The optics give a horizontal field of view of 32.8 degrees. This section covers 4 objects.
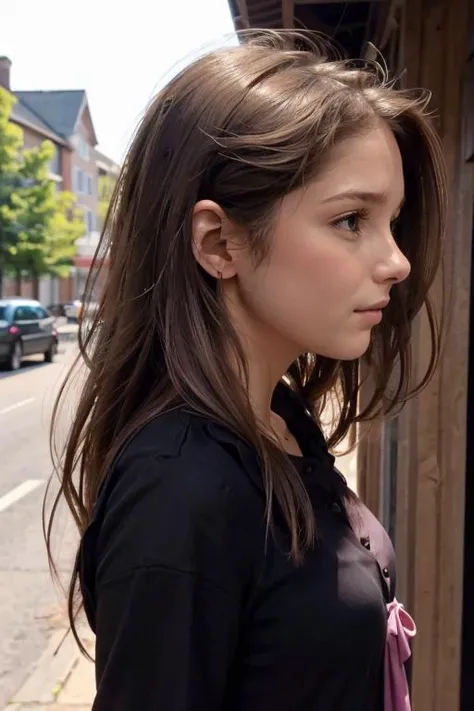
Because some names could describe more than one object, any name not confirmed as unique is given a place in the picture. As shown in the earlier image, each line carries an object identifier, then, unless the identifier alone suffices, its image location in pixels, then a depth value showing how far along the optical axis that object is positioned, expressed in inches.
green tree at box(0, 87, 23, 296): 1050.7
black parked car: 650.2
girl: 37.8
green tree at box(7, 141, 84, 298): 1103.0
